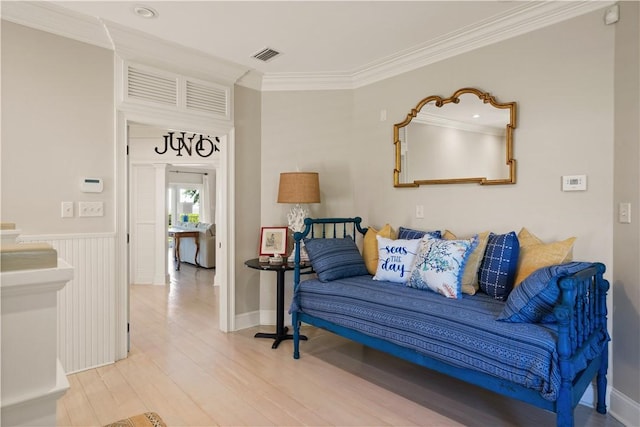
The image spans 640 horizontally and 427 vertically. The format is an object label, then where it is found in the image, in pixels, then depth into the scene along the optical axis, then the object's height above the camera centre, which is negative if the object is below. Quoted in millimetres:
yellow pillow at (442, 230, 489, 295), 2533 -408
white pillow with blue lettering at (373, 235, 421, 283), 2846 -380
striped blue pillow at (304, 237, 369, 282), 3006 -396
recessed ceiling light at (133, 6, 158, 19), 2539 +1357
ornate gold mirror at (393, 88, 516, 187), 2770 +562
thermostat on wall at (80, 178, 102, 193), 2807 +184
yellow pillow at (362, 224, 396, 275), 3238 -309
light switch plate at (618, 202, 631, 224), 2137 -11
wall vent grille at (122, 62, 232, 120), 3033 +1030
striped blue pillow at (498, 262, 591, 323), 1796 -419
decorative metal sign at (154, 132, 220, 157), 5754 +995
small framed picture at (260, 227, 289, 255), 3713 -296
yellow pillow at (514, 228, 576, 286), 2199 -260
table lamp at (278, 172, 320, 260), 3430 +205
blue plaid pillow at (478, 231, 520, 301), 2396 -362
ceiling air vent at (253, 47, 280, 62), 3219 +1366
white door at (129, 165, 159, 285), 5844 -228
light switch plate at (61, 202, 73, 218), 2727 -3
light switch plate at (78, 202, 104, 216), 2803 +9
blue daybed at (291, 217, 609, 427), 1694 -674
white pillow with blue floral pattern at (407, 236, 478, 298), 2455 -376
